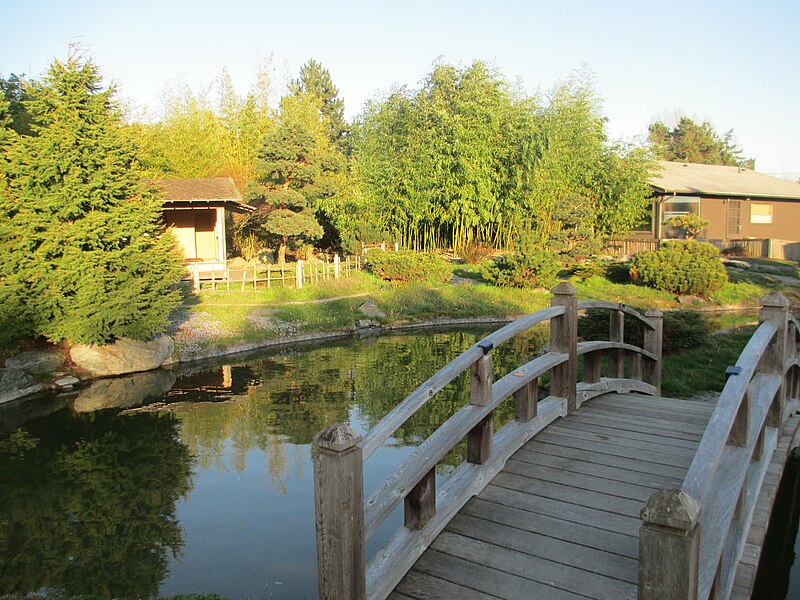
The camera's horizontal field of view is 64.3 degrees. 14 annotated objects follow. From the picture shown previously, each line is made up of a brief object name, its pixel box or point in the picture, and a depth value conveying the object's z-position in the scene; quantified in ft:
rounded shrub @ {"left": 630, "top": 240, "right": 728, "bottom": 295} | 63.93
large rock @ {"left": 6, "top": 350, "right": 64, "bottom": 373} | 36.04
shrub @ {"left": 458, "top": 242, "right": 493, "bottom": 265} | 83.66
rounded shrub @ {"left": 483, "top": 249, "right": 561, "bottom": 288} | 66.59
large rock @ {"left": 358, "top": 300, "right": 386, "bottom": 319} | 57.57
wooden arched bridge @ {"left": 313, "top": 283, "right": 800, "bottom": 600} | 8.32
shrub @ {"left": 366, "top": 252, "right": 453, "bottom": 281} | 67.46
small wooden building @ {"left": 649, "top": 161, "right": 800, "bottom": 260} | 95.86
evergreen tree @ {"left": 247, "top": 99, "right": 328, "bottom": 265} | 72.64
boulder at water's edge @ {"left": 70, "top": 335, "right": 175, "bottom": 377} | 38.37
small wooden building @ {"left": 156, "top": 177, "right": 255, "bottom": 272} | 68.18
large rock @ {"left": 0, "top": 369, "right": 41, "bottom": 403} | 33.55
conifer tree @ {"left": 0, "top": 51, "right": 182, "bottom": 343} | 35.58
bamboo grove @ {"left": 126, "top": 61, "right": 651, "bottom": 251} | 79.10
